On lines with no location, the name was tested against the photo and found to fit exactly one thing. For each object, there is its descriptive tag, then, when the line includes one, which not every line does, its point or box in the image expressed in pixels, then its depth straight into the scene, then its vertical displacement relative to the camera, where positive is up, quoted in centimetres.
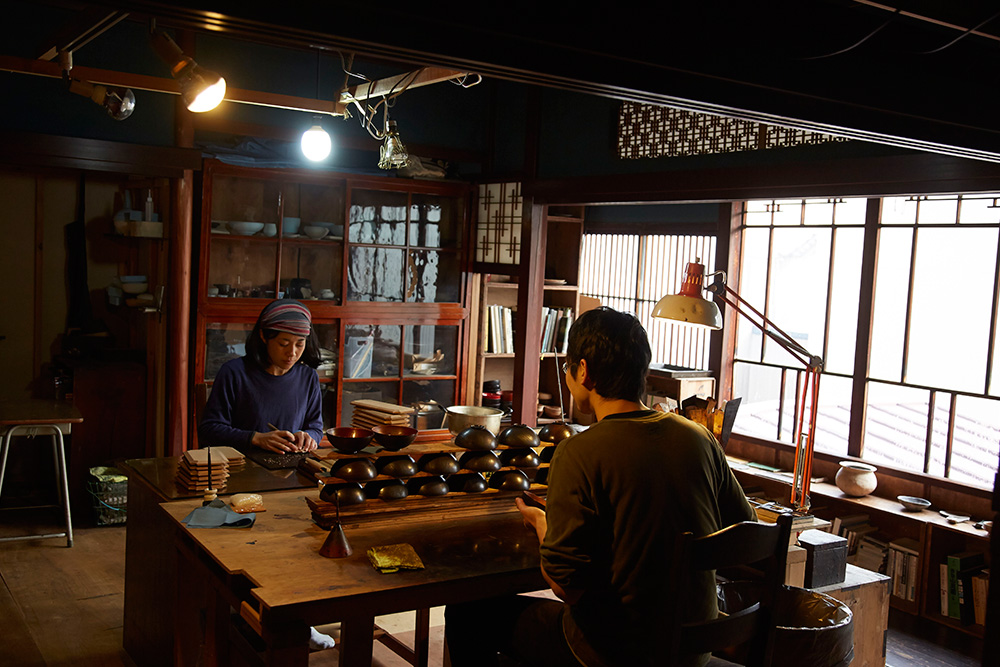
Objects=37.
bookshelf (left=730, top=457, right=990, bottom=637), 440 -119
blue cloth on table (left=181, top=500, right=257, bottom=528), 261 -76
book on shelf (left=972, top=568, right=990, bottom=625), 427 -141
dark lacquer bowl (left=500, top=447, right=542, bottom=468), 315 -63
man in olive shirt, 201 -51
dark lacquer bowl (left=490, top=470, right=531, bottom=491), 300 -68
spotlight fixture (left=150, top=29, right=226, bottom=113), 334 +77
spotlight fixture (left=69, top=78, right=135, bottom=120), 412 +86
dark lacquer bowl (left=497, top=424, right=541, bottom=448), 319 -56
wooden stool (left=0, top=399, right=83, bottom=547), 452 -84
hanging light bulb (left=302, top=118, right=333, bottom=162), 470 +76
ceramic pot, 475 -97
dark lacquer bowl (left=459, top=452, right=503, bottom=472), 298 -61
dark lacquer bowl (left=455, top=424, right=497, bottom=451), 305 -55
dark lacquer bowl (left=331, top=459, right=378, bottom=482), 273 -61
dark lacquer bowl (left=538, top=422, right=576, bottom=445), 338 -56
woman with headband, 365 -53
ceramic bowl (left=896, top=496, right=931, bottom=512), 459 -104
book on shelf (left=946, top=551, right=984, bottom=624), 436 -137
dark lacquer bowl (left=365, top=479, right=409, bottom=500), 274 -67
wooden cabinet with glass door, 562 +5
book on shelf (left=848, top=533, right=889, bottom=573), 463 -134
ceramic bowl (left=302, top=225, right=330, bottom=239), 586 +33
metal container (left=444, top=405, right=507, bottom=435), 376 -59
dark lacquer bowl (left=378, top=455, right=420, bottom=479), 280 -61
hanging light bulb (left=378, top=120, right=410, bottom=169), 405 +63
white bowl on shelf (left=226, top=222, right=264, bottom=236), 559 +31
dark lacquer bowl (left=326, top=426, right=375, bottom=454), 291 -55
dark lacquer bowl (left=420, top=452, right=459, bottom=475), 288 -61
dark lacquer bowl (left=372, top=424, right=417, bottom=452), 301 -55
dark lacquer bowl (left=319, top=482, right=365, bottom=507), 265 -67
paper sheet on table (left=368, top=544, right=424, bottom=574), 235 -77
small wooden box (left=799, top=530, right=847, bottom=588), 302 -90
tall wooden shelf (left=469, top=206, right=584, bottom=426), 659 -4
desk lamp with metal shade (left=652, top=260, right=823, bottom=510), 336 -6
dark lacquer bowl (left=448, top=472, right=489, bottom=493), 292 -68
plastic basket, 523 -144
